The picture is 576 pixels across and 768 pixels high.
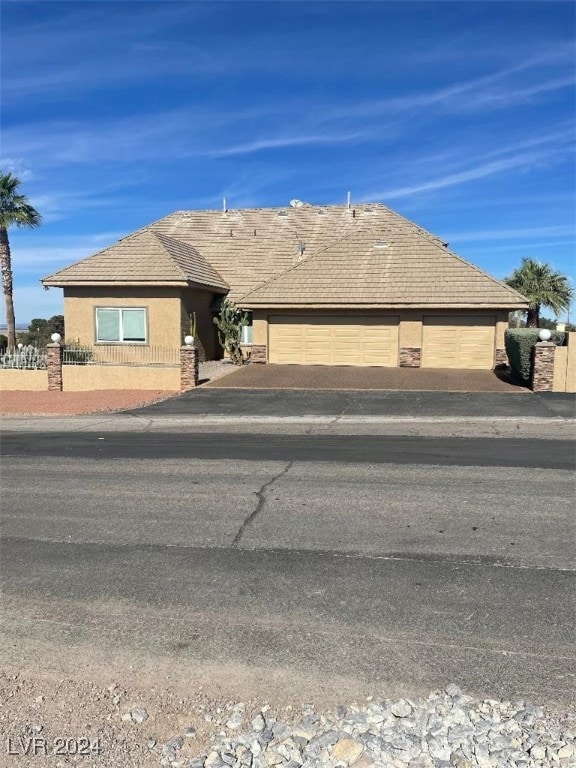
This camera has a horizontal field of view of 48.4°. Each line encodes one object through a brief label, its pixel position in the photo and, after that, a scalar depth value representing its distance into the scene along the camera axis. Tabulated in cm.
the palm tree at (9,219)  2886
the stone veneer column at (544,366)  1869
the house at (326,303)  2444
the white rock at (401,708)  350
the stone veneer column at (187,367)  2022
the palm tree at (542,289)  3241
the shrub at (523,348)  1959
